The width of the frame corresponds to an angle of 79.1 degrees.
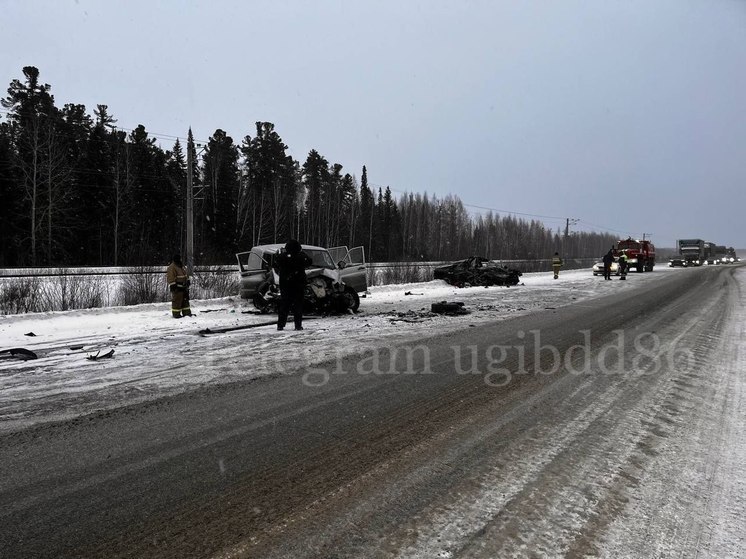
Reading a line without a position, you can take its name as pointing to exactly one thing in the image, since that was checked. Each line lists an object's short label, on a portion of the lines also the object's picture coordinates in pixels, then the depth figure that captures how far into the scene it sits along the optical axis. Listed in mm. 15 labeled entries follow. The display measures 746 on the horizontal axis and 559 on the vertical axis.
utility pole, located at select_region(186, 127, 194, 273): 19134
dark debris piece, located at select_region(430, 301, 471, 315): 12046
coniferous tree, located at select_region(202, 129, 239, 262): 50281
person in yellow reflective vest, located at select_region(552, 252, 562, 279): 29797
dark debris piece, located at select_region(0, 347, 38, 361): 6973
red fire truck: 34594
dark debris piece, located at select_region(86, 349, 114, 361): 6691
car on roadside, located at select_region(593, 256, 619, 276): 31141
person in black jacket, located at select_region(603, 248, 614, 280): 26531
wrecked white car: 11359
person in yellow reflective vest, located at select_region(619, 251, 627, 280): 26770
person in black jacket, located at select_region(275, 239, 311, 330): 9336
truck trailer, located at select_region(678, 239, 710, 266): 52188
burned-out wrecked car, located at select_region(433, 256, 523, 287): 23016
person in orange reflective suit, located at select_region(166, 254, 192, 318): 11508
